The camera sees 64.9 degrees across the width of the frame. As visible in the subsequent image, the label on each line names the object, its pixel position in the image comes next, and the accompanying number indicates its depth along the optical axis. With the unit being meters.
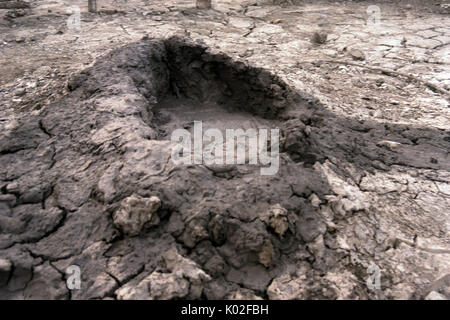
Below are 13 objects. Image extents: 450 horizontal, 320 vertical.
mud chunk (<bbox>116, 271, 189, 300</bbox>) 1.41
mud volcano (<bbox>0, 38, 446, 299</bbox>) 1.51
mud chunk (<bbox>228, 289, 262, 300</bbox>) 1.49
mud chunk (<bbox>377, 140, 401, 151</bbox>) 2.53
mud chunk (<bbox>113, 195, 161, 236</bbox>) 1.60
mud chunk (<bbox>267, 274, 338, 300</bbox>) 1.51
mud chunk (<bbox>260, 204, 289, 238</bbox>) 1.67
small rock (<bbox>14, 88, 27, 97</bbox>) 2.94
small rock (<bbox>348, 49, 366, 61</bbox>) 3.99
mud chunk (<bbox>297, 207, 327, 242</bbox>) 1.76
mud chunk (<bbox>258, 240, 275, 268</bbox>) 1.60
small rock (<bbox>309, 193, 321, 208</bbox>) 1.91
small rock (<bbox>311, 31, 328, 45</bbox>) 4.38
